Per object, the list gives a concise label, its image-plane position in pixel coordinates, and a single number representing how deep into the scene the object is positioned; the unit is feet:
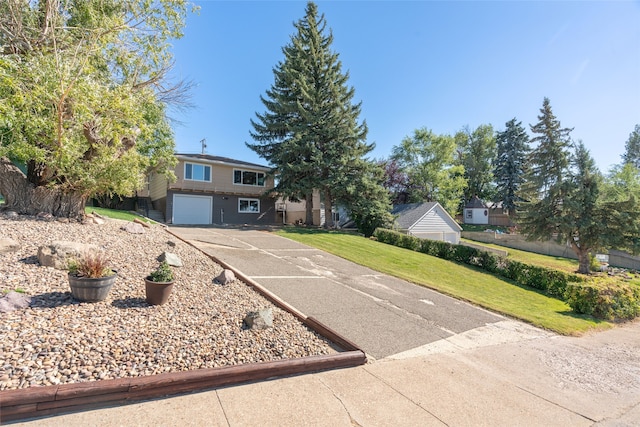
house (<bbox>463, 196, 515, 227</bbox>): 135.23
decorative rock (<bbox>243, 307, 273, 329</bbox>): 14.40
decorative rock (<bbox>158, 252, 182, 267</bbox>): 21.25
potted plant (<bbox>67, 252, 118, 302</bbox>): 13.62
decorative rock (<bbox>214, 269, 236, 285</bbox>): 20.49
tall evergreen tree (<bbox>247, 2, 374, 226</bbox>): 68.18
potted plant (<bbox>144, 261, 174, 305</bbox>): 14.85
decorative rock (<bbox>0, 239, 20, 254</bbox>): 17.26
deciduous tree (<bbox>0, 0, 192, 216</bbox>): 19.44
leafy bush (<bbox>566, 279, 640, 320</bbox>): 27.84
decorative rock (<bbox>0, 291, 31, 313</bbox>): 12.10
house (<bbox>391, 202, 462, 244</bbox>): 77.20
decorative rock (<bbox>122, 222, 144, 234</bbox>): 28.20
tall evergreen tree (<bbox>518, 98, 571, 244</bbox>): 60.08
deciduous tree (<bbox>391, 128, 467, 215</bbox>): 112.57
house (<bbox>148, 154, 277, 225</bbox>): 70.44
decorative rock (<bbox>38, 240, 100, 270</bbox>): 16.66
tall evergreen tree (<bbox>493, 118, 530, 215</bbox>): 134.72
